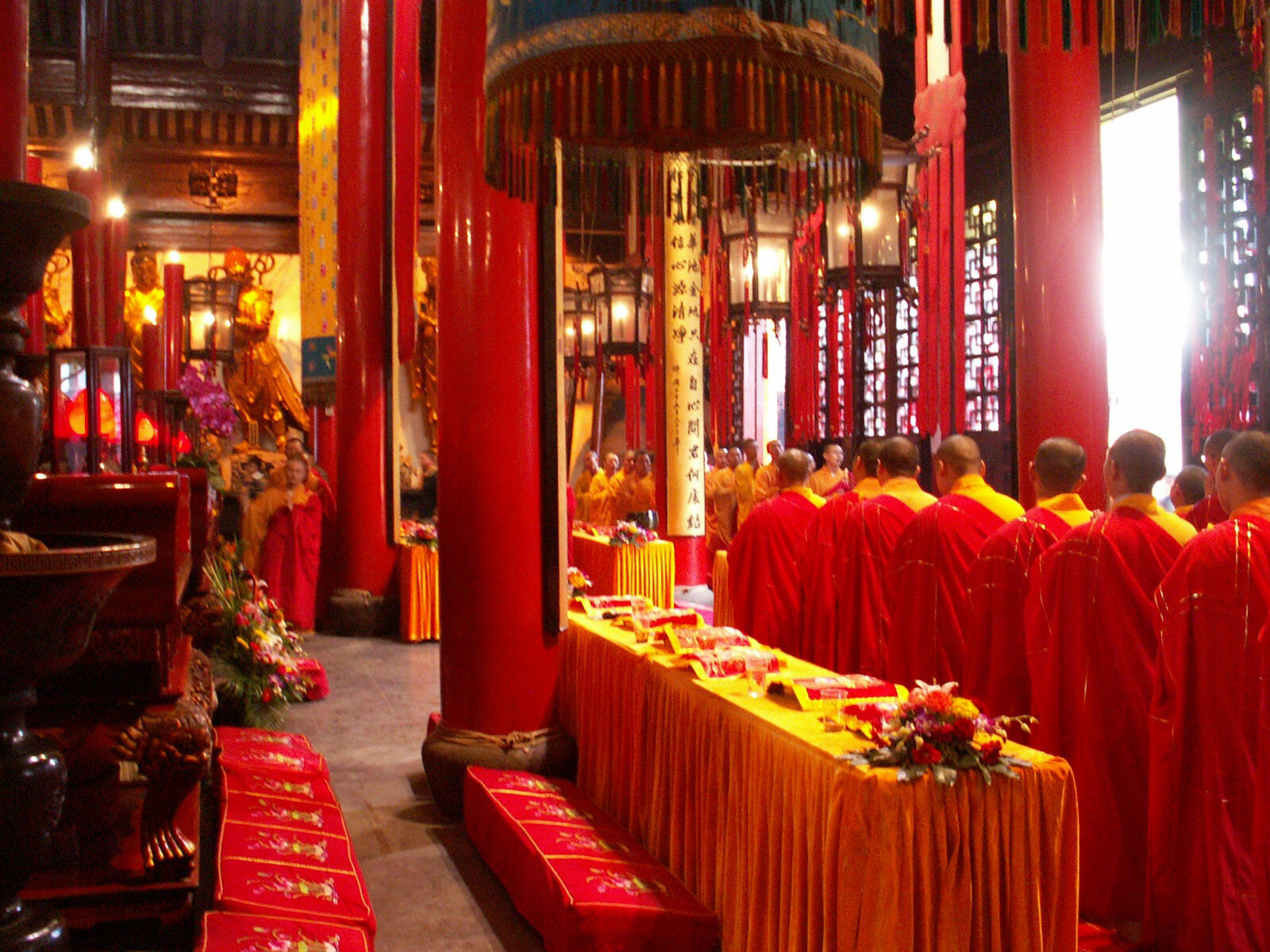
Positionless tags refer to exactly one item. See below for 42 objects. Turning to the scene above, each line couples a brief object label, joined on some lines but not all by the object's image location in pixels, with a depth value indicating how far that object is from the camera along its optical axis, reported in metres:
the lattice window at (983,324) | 9.95
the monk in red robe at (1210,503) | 4.72
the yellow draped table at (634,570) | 8.83
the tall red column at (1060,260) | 5.38
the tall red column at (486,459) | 4.38
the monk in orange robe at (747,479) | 11.34
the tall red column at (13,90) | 3.59
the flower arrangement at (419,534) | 8.46
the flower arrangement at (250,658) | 5.39
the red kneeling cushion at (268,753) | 4.33
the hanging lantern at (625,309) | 7.98
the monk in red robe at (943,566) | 4.50
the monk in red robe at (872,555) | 5.16
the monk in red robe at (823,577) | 5.57
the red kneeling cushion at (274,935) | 2.62
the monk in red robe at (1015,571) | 3.82
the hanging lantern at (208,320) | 9.04
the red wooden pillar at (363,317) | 8.85
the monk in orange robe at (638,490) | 11.34
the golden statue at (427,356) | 14.36
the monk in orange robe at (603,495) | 11.74
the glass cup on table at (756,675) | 3.13
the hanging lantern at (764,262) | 6.40
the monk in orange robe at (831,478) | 10.01
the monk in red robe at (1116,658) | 3.32
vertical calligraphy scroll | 10.64
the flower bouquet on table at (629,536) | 8.88
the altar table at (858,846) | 2.34
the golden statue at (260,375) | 13.66
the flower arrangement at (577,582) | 5.54
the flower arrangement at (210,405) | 6.27
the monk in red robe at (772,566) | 5.80
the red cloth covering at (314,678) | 6.34
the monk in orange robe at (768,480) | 10.51
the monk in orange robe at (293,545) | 8.59
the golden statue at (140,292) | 13.16
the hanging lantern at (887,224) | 5.75
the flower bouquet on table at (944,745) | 2.36
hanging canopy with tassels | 2.24
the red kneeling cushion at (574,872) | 2.94
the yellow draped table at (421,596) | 8.33
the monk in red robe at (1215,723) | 2.93
